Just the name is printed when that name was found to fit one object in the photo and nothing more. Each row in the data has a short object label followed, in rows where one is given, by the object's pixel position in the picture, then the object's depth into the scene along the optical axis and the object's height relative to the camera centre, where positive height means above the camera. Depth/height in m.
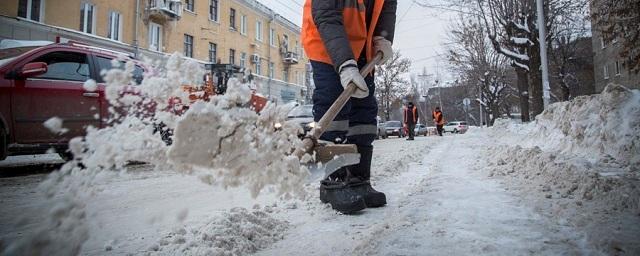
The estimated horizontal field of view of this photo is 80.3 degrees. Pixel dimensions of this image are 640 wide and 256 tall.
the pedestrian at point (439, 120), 19.09 +1.13
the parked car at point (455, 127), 41.83 +1.75
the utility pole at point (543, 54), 10.95 +2.63
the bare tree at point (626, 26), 7.33 +2.40
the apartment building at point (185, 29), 13.15 +5.81
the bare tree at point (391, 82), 39.62 +6.48
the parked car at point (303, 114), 10.66 +0.85
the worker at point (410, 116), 14.83 +1.03
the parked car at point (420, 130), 35.86 +1.17
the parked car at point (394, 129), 25.34 +0.89
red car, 3.81 +0.50
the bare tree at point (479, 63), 24.58 +5.93
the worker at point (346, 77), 2.19 +0.40
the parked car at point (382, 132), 21.95 +0.61
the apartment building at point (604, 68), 24.66 +5.27
